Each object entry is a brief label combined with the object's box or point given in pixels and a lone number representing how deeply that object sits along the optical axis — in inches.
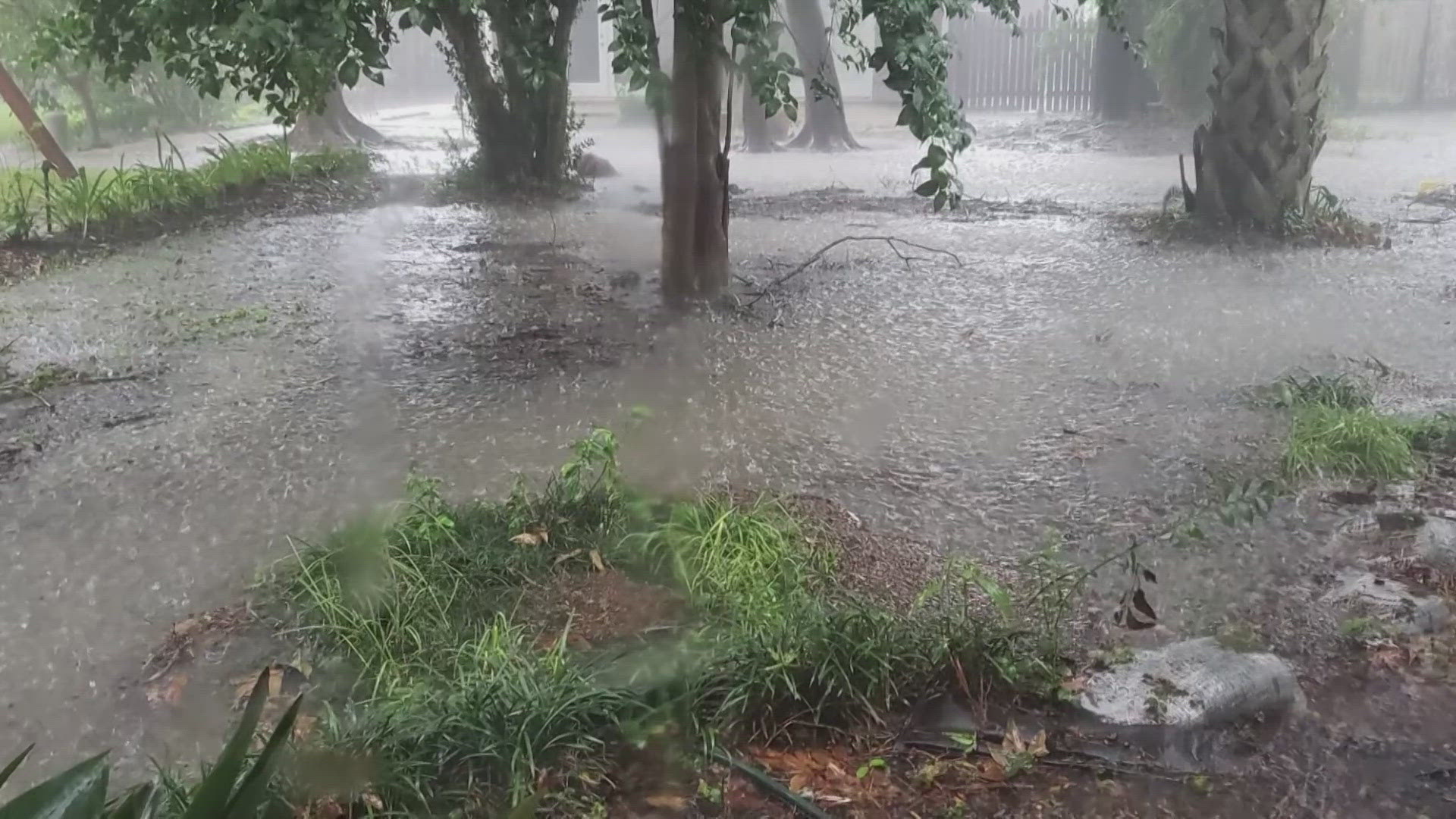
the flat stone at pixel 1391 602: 74.8
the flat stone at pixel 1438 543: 83.3
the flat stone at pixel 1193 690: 64.0
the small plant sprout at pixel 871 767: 60.2
